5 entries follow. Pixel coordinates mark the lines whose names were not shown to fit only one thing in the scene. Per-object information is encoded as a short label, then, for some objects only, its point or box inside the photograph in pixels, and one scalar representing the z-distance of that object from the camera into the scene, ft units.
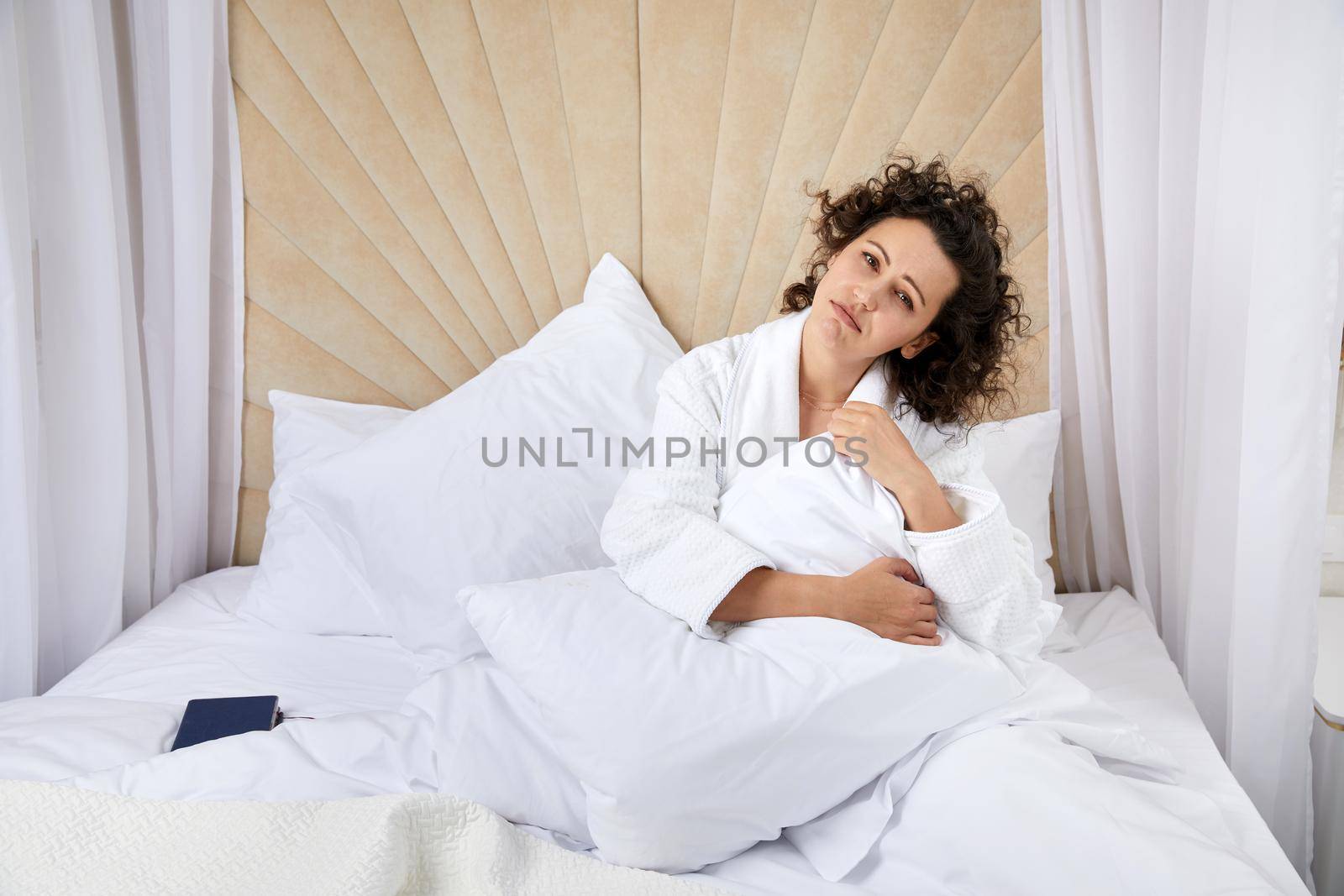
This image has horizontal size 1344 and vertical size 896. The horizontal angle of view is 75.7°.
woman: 3.56
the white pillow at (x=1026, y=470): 4.91
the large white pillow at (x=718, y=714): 2.98
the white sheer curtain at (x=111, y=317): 4.14
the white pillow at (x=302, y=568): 4.79
